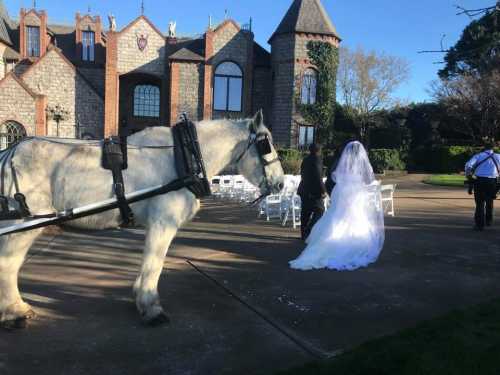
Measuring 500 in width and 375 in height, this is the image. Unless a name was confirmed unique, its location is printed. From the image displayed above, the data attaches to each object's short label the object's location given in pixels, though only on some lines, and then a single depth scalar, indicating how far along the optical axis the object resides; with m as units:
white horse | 3.78
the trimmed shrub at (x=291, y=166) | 19.73
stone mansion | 30.88
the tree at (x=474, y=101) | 30.44
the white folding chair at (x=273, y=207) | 11.07
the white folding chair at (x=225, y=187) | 15.34
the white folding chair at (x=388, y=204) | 11.56
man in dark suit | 8.31
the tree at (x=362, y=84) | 40.25
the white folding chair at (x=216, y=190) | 15.78
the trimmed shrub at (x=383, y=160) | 30.44
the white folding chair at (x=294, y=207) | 10.25
